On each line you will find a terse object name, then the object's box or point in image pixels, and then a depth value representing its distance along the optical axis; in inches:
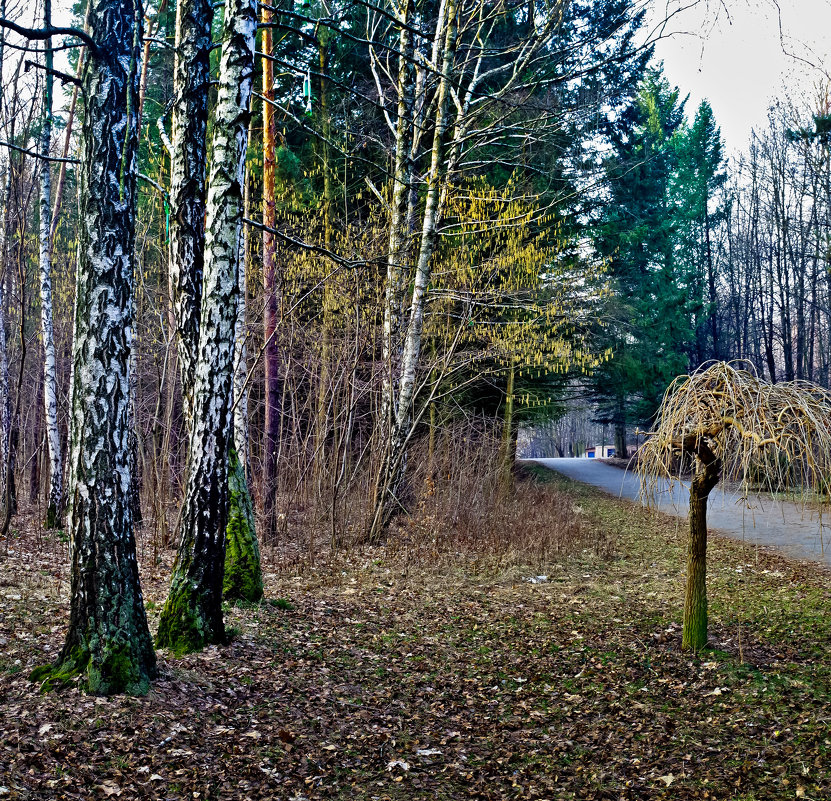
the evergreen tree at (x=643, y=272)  861.2
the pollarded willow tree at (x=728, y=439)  217.5
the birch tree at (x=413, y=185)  441.1
